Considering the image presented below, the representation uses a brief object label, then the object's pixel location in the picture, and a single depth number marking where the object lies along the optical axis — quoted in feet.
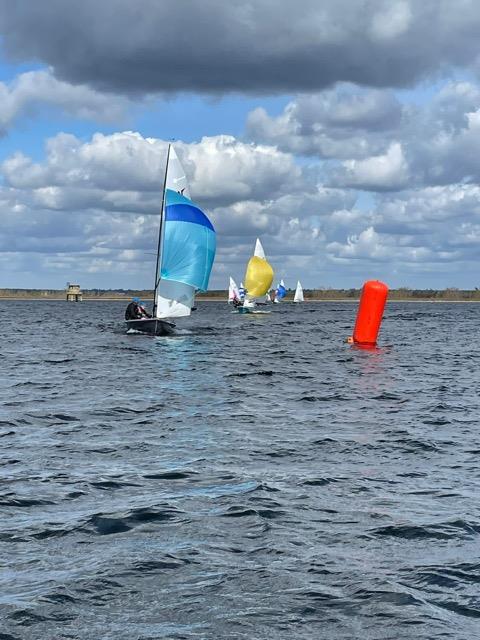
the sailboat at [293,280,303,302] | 614.42
